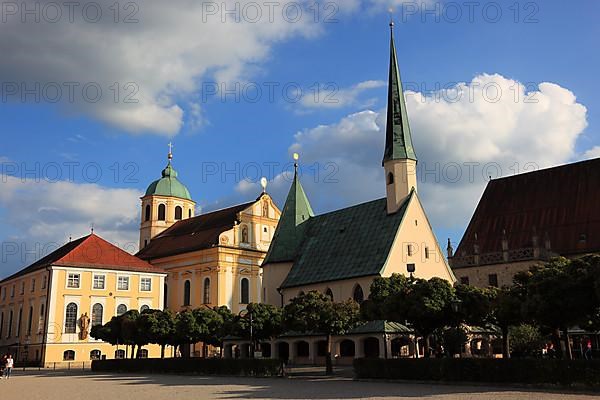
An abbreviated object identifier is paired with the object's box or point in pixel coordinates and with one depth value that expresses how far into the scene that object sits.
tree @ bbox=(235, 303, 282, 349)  41.19
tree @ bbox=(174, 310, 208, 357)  46.03
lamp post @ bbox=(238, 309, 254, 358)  41.34
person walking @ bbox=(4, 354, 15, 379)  42.75
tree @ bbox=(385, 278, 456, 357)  30.02
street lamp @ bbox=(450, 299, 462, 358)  29.53
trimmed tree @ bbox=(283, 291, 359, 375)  36.94
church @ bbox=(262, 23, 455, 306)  50.94
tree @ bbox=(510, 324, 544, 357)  42.53
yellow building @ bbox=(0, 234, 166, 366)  63.50
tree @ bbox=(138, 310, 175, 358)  47.12
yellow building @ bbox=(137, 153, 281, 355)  75.38
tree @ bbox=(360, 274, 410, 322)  31.60
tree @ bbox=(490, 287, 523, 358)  28.37
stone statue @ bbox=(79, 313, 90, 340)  64.38
